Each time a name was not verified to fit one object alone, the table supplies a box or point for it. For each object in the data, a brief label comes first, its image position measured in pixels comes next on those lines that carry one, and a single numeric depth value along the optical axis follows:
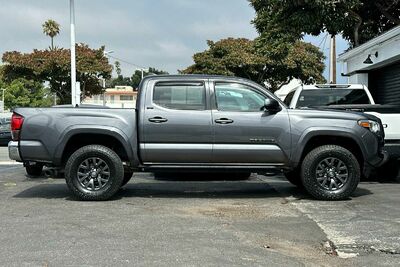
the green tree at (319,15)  14.13
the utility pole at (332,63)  28.12
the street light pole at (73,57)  20.50
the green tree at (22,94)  78.94
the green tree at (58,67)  37.06
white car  11.68
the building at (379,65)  16.06
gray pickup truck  8.46
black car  28.99
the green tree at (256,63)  38.75
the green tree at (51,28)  58.44
